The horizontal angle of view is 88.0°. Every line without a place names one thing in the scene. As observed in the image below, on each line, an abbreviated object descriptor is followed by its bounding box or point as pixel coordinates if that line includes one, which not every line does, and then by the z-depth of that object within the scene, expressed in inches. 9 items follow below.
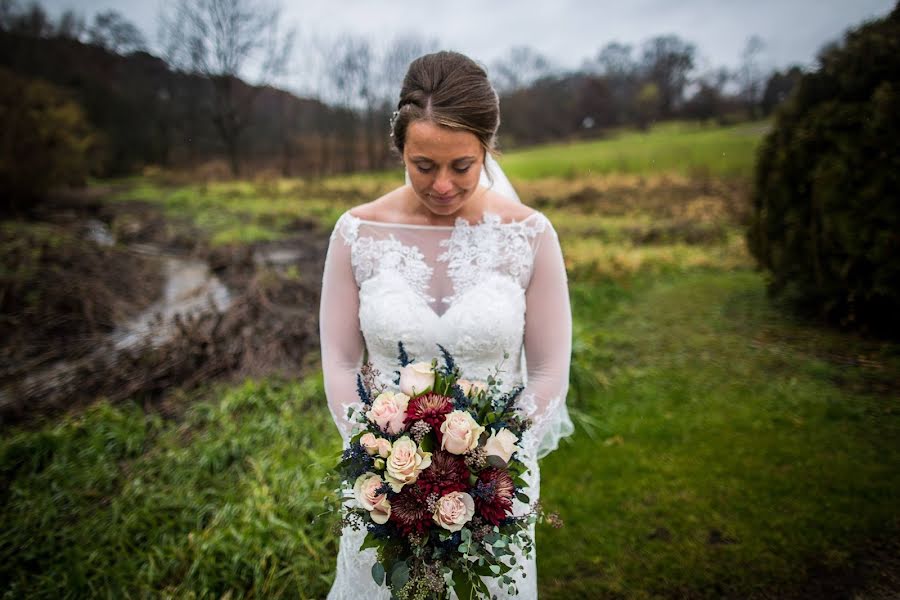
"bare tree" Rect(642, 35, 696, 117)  515.8
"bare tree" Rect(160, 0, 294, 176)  722.2
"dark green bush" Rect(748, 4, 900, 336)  168.7
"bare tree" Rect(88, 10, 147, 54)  761.0
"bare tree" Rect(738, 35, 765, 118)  413.7
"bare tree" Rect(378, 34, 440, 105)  963.6
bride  76.4
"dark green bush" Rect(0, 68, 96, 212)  502.6
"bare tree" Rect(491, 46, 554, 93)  1065.0
